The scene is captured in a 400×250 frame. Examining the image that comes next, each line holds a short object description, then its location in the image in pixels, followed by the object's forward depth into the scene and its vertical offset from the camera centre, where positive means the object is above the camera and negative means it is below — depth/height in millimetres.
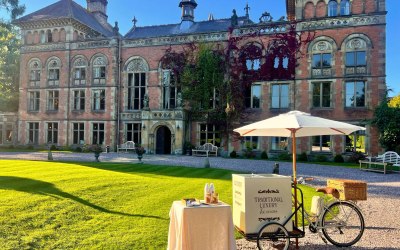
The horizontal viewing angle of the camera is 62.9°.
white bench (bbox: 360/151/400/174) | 18623 -1224
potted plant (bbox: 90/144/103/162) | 19498 -888
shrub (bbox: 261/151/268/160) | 25781 -1376
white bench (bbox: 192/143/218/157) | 27438 -1065
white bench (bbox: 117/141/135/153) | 30056 -880
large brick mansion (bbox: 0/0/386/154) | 24875 +5153
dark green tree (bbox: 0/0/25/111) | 39125 +7515
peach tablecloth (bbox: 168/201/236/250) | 5125 -1453
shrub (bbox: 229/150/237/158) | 26703 -1359
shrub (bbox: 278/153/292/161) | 24705 -1457
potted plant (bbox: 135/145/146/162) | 19078 -901
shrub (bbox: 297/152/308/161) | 24812 -1444
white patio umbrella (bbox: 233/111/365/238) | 6355 +242
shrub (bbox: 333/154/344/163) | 24156 -1459
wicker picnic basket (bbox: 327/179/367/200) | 6605 -1047
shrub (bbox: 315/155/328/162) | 24703 -1504
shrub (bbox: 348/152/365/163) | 23538 -1329
